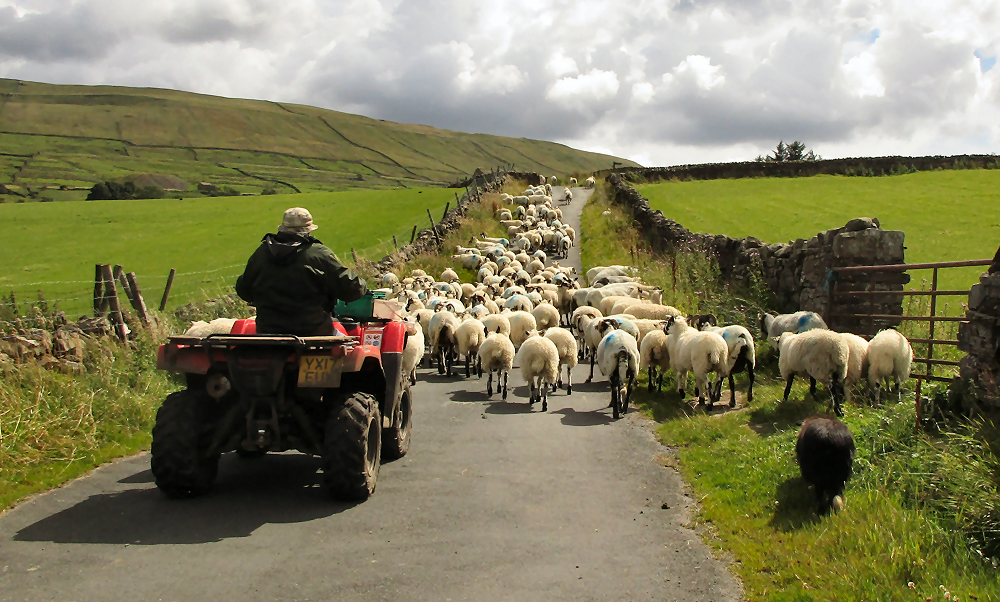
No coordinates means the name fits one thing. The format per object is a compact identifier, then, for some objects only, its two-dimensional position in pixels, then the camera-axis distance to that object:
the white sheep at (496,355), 12.12
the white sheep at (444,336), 14.09
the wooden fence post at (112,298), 12.49
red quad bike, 6.32
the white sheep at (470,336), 13.74
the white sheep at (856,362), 9.57
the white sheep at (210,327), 11.52
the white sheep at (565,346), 12.34
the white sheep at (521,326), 14.70
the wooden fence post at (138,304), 13.40
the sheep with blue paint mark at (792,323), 11.92
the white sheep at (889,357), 9.08
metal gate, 11.51
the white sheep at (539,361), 11.37
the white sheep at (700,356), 10.64
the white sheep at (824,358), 9.27
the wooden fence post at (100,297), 13.02
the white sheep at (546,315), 16.69
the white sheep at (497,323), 14.30
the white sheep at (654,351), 12.12
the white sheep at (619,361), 10.91
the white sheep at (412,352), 10.97
